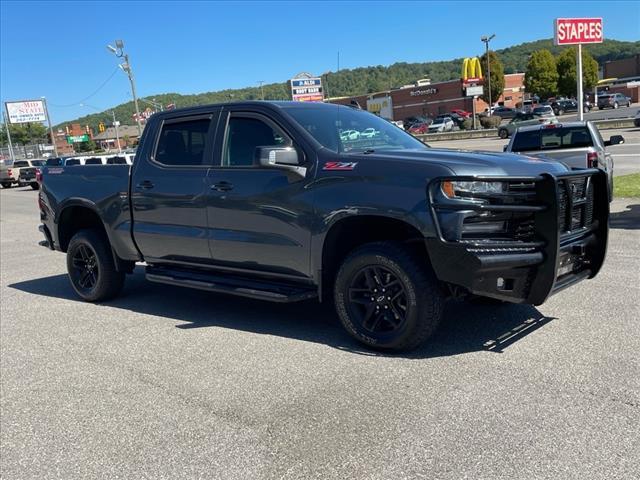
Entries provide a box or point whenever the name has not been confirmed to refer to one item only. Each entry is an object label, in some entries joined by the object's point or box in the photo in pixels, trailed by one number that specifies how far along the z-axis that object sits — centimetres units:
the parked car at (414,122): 7059
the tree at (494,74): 7831
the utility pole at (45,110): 7368
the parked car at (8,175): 3878
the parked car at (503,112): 6899
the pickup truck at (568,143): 1036
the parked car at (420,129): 6318
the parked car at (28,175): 3737
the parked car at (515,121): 4069
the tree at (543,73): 7894
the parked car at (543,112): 4533
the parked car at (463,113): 7775
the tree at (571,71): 7781
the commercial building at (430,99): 8856
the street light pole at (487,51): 6556
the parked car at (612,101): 6925
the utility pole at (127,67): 4603
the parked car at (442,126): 6109
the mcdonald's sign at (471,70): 7338
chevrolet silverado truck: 415
